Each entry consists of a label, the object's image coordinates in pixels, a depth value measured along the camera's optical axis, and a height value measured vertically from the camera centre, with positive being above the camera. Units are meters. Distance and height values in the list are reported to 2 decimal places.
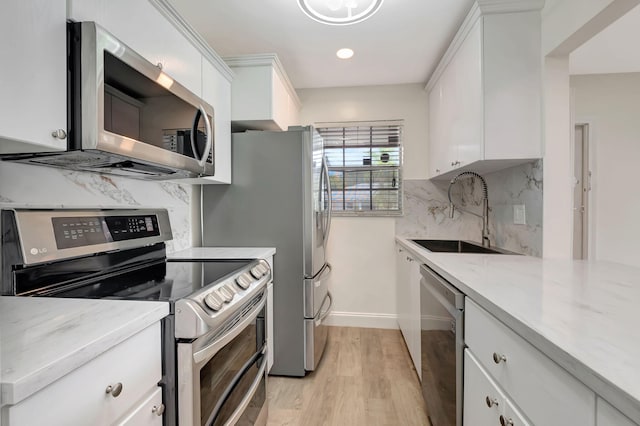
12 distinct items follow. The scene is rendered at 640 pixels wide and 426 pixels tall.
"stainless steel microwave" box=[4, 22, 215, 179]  0.90 +0.35
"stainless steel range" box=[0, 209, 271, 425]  0.87 -0.27
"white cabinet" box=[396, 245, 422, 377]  1.94 -0.67
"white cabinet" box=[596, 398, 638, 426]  0.46 -0.33
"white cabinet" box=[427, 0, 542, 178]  1.71 +0.77
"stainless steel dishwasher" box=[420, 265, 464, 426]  1.16 -0.61
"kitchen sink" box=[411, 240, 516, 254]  2.13 -0.28
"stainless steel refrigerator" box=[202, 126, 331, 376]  2.04 -0.05
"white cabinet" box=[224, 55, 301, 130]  2.19 +0.91
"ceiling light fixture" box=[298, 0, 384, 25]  1.57 +1.10
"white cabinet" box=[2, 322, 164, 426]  0.51 -0.37
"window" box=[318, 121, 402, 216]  3.06 +0.48
